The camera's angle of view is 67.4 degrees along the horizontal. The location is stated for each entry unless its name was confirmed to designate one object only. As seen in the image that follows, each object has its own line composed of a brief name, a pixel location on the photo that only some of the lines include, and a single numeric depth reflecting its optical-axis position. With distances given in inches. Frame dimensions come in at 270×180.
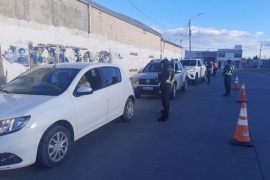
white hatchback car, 113.9
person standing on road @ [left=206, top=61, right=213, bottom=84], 609.6
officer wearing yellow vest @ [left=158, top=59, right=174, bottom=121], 229.0
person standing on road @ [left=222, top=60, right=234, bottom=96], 379.7
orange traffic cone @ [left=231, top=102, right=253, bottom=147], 165.9
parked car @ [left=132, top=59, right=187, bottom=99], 334.5
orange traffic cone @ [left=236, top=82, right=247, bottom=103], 335.1
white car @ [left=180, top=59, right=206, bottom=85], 546.7
